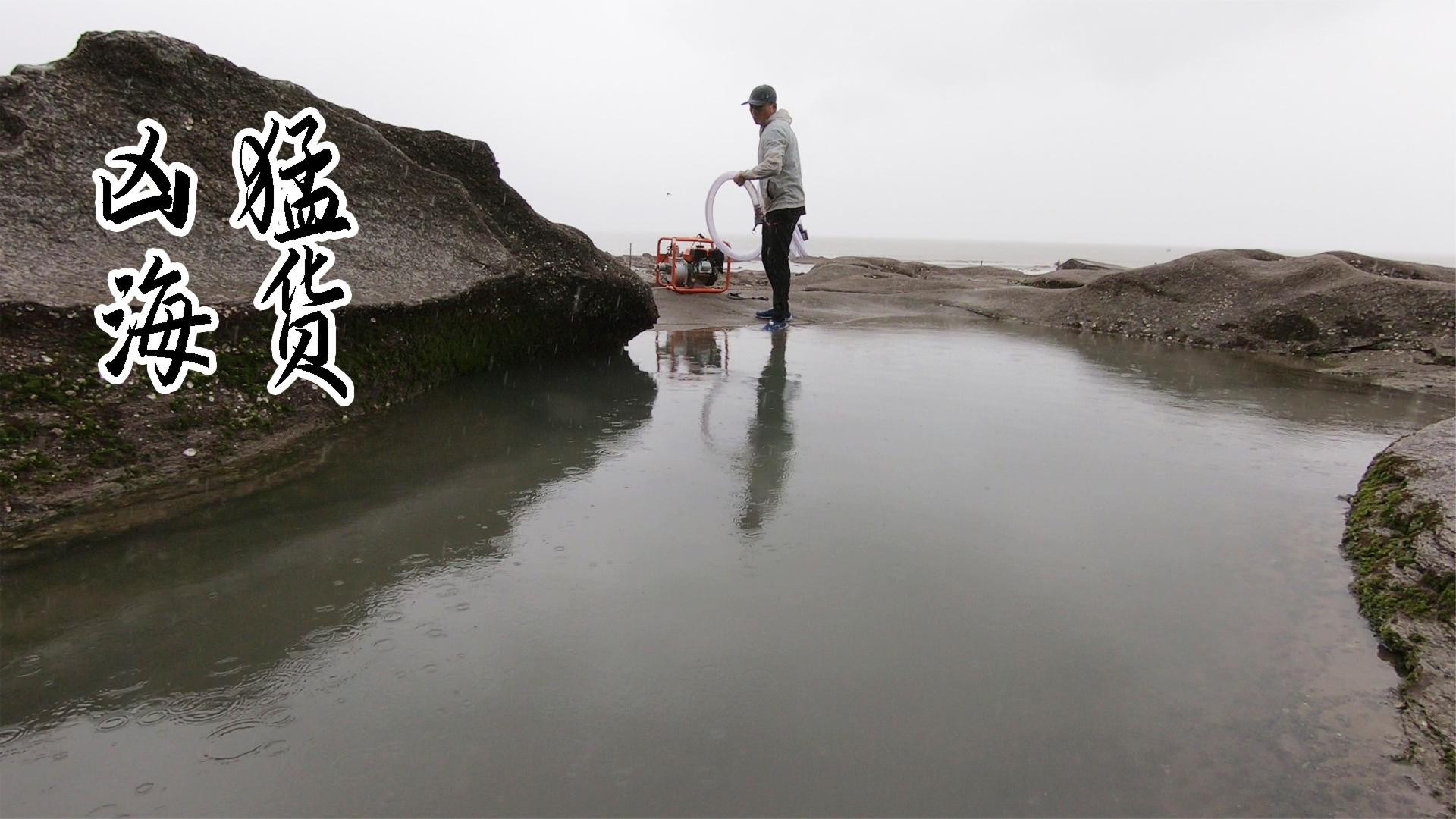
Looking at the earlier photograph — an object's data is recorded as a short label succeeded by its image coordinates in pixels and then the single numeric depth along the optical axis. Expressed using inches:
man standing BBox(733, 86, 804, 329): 264.8
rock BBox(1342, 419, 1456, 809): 68.9
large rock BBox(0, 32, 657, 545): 105.7
